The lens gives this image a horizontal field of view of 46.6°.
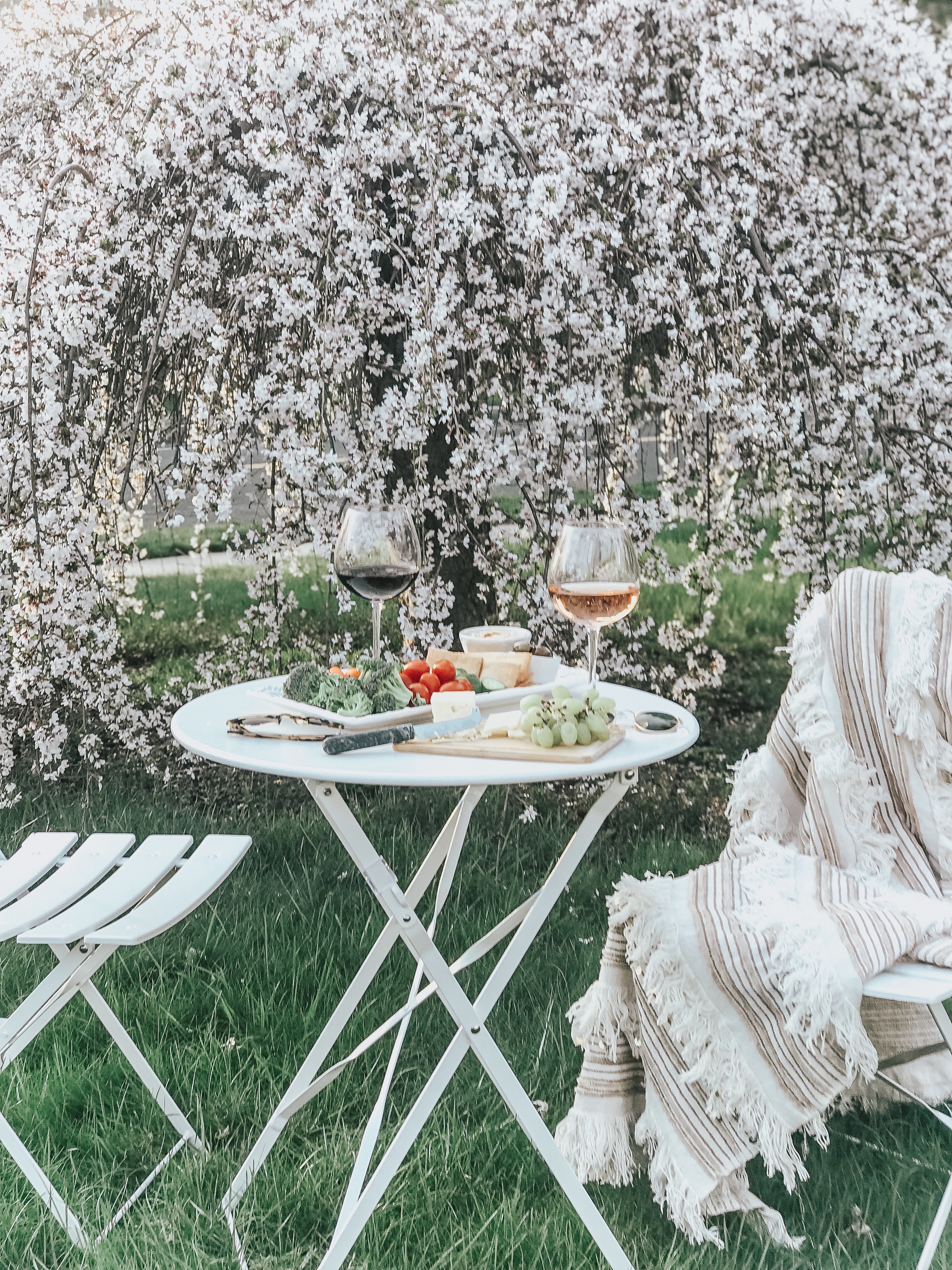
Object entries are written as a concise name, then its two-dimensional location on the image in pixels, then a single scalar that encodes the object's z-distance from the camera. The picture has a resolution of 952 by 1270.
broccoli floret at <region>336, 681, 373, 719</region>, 1.74
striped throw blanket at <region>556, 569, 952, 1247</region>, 1.78
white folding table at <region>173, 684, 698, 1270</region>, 1.54
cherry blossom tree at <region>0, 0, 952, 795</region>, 3.04
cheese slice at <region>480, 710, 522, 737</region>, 1.68
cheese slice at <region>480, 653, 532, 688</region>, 1.95
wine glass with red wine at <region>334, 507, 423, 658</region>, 1.94
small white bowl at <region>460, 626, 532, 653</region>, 2.02
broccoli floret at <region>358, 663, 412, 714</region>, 1.80
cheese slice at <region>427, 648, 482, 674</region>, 1.96
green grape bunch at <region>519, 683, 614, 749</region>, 1.62
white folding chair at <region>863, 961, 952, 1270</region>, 1.62
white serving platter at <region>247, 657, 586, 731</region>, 1.71
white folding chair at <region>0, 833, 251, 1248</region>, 1.75
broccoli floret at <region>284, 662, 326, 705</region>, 1.79
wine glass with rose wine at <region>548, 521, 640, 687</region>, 1.79
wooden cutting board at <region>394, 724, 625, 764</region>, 1.57
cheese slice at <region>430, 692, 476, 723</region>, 1.72
